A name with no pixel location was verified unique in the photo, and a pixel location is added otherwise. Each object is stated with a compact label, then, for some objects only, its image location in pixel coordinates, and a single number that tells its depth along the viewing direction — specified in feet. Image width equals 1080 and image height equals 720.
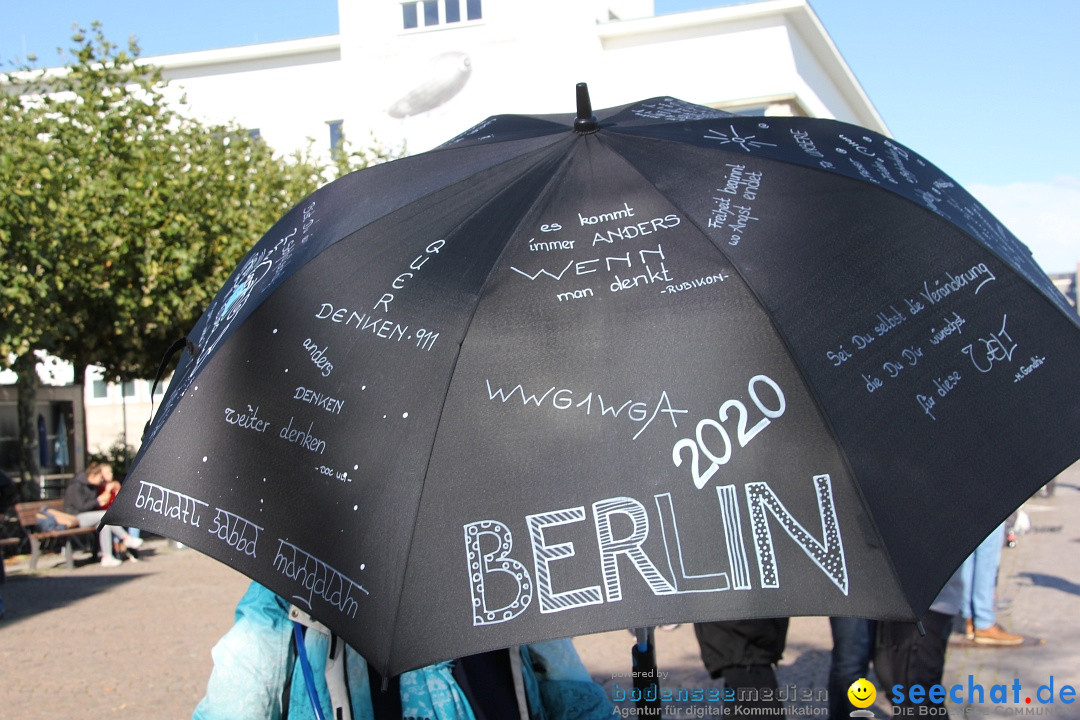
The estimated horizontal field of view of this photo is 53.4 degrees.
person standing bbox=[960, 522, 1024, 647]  19.26
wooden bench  48.52
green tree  48.67
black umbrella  6.13
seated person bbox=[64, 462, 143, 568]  50.65
